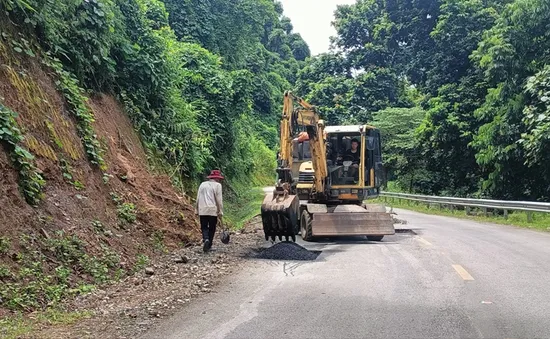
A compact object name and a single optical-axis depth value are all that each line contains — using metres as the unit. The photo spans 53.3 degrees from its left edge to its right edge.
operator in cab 15.63
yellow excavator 13.40
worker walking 11.63
